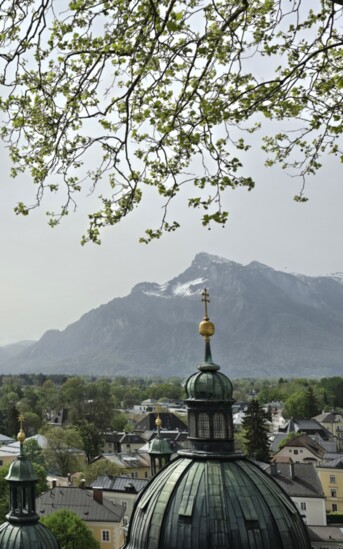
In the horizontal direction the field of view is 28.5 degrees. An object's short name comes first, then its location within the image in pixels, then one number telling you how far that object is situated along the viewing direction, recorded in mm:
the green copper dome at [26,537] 23297
